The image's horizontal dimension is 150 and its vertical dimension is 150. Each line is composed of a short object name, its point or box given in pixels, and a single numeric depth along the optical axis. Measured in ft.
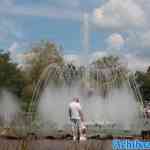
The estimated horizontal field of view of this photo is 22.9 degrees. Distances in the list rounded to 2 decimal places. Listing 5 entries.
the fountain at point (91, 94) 69.33
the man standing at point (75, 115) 44.72
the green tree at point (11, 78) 170.89
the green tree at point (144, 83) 254.40
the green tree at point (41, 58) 172.48
